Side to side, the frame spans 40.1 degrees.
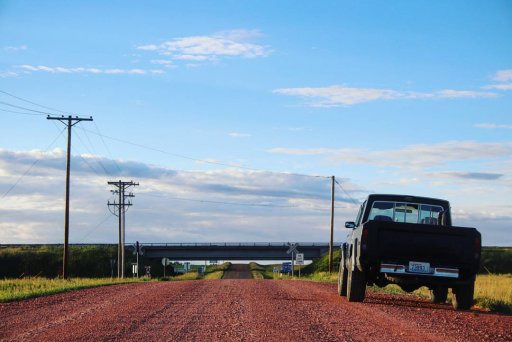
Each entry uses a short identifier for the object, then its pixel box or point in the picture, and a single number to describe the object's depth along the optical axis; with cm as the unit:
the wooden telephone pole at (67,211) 4125
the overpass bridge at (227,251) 10538
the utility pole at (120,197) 6712
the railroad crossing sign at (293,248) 5870
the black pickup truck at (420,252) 1417
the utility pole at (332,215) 5603
